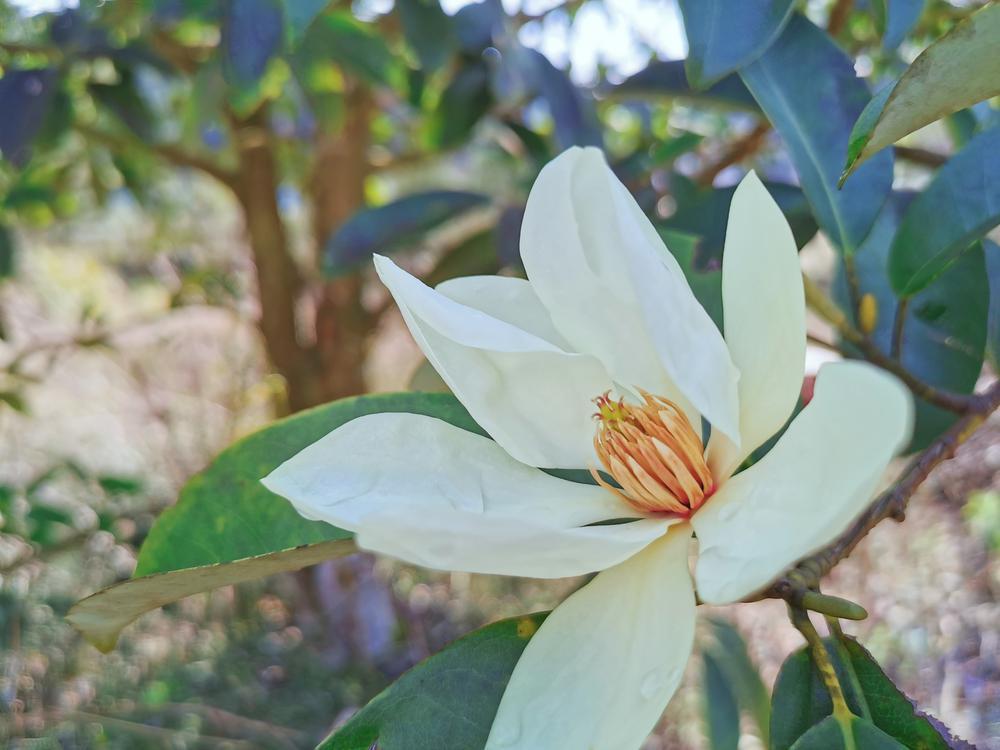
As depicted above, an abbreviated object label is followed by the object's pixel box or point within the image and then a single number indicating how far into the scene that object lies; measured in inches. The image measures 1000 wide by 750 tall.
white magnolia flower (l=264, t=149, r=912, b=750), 4.2
